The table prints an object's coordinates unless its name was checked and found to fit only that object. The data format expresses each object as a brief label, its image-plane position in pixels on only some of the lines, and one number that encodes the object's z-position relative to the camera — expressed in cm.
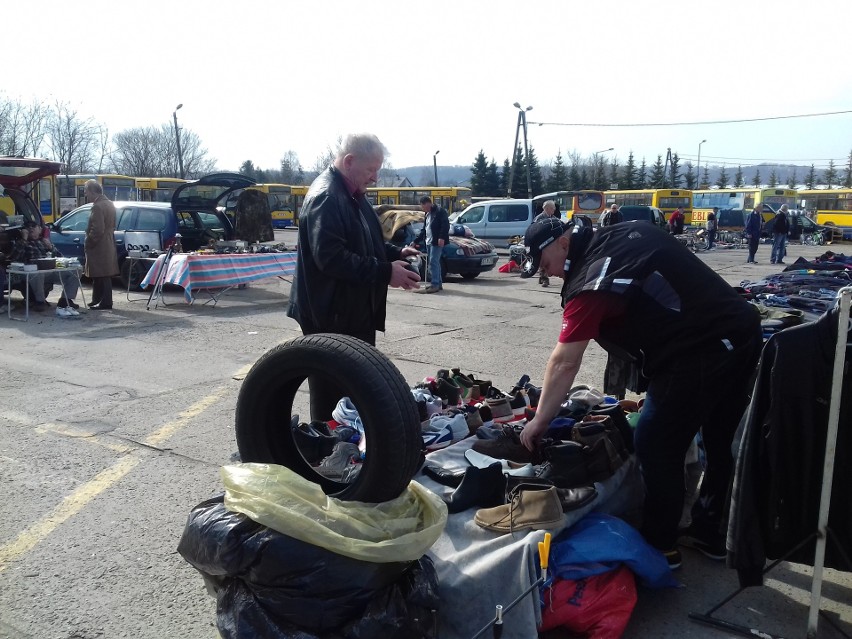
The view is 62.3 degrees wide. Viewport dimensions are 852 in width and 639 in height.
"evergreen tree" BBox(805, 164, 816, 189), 8862
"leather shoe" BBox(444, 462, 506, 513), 310
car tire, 278
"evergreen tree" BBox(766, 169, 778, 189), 9006
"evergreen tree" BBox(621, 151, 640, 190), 6956
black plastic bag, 243
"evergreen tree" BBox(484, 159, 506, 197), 6456
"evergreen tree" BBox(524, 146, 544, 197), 6247
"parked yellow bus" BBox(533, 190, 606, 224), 3852
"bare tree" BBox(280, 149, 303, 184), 8900
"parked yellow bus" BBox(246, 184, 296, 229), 4388
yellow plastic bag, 250
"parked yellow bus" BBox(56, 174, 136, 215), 3591
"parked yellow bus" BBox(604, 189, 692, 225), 4119
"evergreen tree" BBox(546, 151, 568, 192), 6688
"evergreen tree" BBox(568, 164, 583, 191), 6769
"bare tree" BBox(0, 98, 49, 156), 4522
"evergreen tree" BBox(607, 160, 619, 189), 7119
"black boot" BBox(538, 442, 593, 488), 322
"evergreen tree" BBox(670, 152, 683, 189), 7331
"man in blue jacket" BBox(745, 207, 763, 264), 2359
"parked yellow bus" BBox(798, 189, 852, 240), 3562
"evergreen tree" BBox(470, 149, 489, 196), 6431
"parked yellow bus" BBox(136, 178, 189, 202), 3672
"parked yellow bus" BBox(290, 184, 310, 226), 4428
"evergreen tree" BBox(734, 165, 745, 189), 8500
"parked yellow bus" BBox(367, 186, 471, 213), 3844
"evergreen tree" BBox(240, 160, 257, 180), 7307
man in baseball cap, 303
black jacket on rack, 267
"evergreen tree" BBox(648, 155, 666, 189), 7256
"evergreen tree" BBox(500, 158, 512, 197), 6388
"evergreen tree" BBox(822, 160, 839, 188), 8466
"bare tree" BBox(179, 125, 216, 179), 7456
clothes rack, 250
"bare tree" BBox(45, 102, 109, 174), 5119
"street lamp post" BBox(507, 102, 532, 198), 5094
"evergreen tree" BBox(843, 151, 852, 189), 7678
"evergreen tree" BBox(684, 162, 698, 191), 7225
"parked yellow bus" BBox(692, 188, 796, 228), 4319
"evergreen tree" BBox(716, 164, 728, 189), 8856
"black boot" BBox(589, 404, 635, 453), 361
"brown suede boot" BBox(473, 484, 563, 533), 287
